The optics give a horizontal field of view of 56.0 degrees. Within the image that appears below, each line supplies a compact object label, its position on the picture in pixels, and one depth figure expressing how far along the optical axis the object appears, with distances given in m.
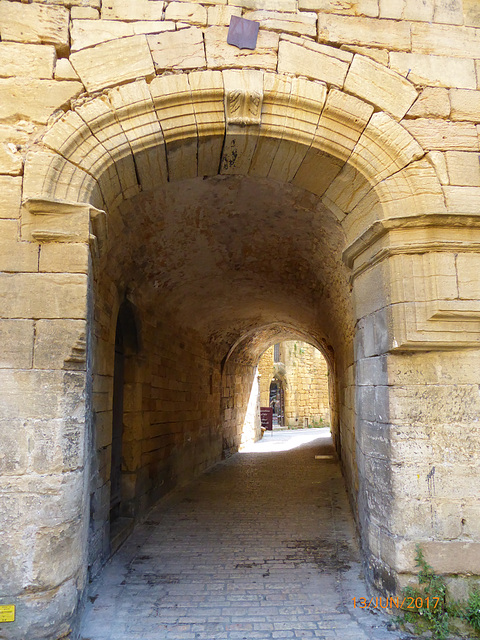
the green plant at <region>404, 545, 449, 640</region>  2.85
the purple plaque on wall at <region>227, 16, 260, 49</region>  3.32
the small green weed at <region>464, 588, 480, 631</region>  2.81
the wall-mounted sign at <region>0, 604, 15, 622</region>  2.59
